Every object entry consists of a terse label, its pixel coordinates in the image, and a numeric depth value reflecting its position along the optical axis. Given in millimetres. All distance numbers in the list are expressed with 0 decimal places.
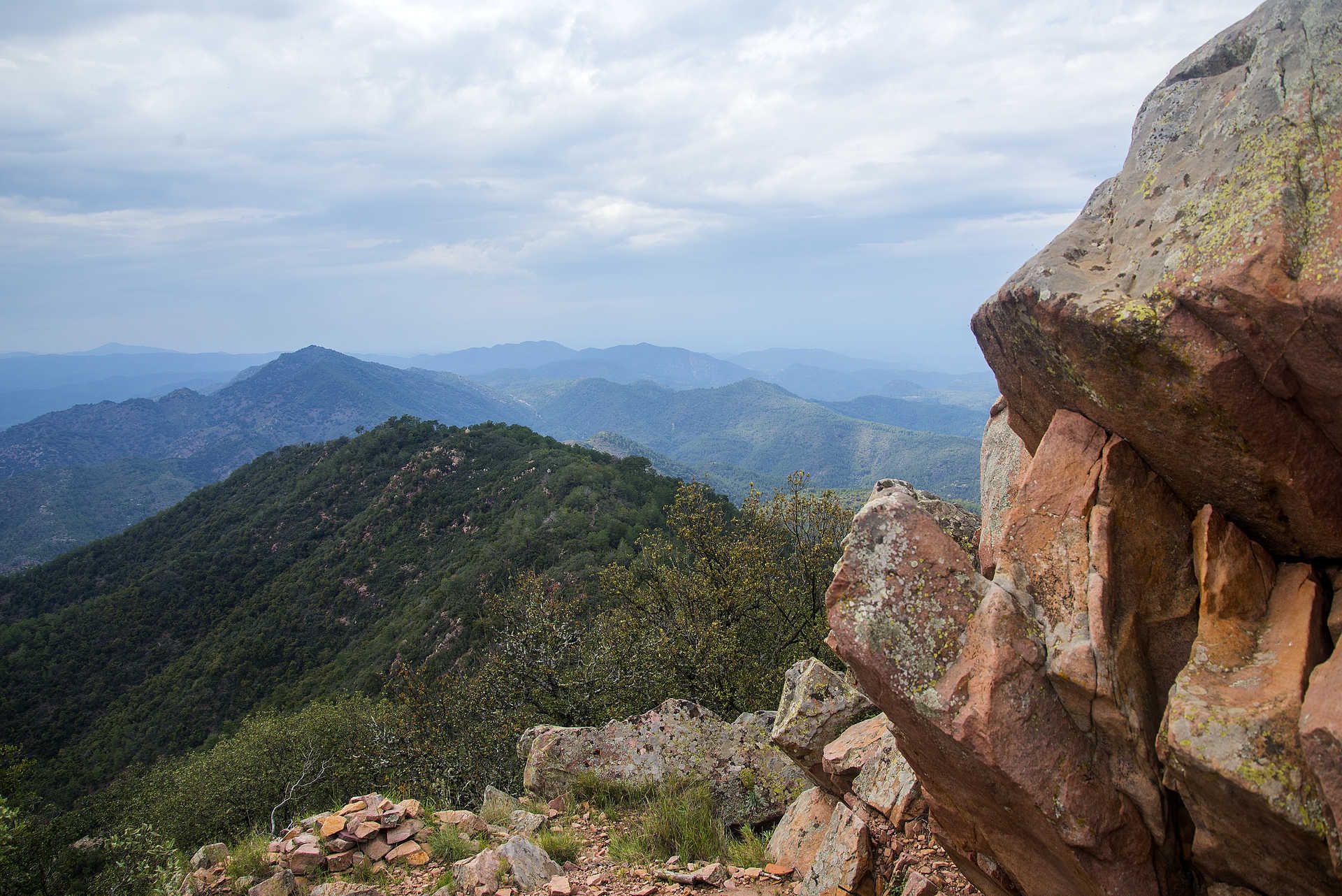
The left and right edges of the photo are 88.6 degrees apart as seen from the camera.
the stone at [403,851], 11688
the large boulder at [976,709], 6910
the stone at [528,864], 10500
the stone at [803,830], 10977
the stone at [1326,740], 4984
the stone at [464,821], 12555
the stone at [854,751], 10867
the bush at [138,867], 11766
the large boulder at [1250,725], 5422
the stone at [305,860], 11469
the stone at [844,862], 9438
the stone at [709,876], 10320
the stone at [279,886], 10695
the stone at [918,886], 8914
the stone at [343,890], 10477
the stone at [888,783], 9943
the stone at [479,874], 10312
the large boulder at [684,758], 13602
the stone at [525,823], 12883
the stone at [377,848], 11766
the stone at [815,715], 11867
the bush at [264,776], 26812
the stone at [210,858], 12445
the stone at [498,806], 13500
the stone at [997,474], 9375
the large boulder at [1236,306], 6004
